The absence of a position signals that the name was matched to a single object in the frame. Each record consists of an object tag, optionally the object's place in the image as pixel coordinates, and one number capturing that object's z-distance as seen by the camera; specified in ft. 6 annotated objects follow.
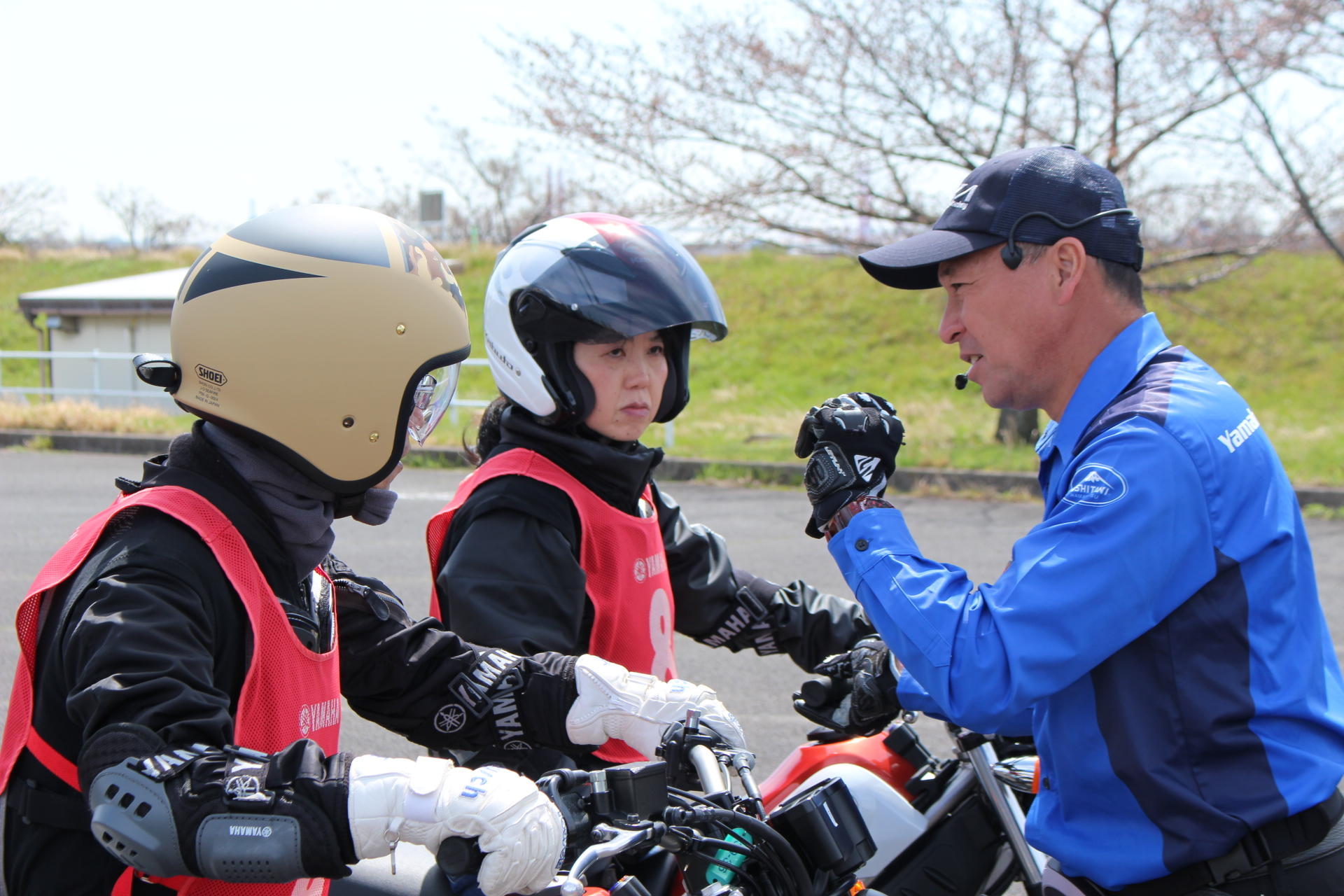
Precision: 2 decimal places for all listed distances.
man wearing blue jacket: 5.90
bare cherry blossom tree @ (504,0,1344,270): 37.47
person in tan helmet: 4.96
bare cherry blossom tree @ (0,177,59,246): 126.21
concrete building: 72.23
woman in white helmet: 8.20
